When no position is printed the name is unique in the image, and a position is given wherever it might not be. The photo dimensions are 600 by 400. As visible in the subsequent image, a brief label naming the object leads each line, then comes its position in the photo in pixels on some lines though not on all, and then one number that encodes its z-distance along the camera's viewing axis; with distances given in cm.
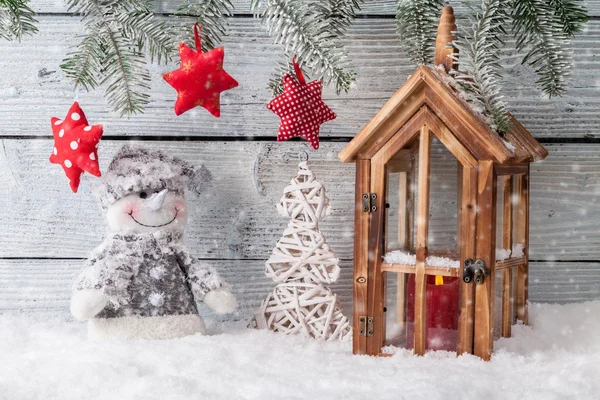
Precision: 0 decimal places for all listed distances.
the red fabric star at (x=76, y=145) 109
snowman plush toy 110
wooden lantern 99
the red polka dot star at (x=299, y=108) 115
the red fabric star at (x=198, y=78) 110
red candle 104
